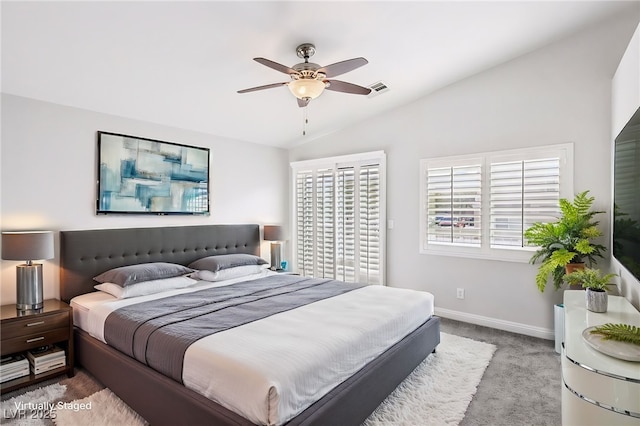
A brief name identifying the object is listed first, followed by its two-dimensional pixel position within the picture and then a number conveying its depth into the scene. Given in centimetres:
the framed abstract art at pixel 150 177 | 356
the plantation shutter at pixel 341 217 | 480
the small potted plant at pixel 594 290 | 229
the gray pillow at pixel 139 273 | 313
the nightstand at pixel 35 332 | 255
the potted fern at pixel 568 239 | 308
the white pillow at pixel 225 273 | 381
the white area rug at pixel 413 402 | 222
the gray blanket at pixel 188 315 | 212
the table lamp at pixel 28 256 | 271
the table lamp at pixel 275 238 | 495
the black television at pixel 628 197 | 197
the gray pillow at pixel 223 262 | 385
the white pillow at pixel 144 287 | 308
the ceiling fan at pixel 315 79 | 245
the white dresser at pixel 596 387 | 138
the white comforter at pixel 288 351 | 165
